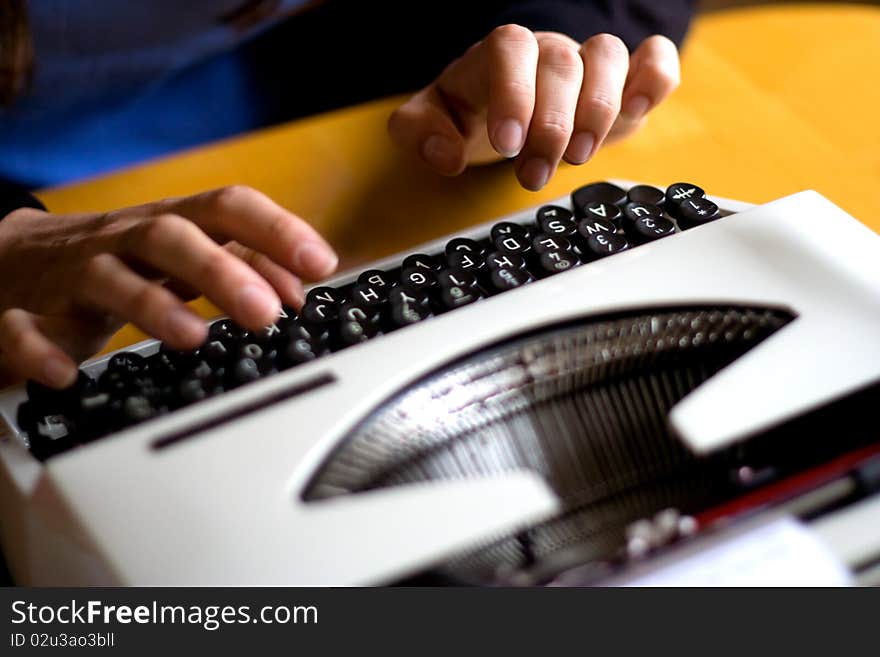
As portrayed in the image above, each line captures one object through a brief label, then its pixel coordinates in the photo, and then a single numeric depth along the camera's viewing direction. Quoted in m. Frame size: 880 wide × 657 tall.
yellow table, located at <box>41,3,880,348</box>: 0.81
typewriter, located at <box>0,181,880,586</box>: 0.43
